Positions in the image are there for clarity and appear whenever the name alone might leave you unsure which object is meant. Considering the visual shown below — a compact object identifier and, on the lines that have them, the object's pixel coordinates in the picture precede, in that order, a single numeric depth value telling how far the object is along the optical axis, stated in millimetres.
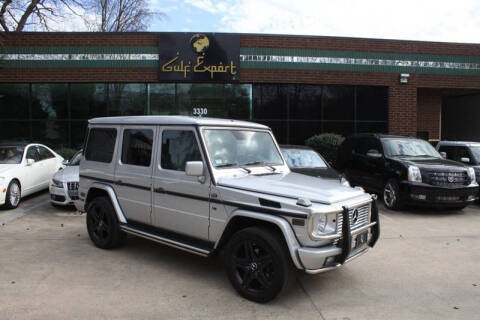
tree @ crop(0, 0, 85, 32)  18647
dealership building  14586
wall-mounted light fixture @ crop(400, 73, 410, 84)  15445
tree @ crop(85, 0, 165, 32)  33188
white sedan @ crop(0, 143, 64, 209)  8570
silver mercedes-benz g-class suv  3855
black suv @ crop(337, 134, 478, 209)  8477
